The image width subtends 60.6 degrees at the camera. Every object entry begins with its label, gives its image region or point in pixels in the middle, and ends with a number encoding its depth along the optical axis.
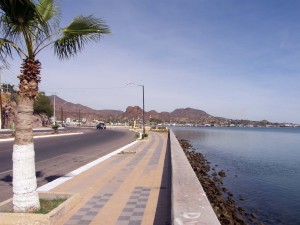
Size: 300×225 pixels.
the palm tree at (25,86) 4.40
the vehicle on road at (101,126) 59.02
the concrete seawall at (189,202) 3.34
